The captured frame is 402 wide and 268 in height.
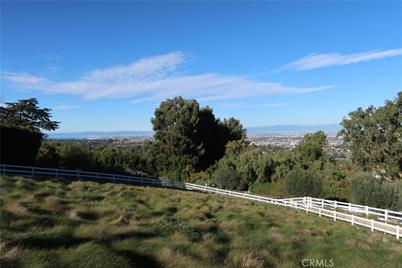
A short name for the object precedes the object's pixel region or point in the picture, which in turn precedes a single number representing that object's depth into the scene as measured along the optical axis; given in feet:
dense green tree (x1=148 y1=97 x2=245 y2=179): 226.79
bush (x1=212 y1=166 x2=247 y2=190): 184.96
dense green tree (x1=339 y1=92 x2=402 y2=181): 205.67
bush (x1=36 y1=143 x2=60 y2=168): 140.36
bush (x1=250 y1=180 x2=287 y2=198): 174.29
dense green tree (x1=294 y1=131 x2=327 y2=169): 234.38
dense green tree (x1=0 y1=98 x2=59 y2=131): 174.50
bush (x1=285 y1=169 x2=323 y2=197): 143.33
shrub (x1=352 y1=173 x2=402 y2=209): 119.65
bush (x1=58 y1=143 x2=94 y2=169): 159.74
